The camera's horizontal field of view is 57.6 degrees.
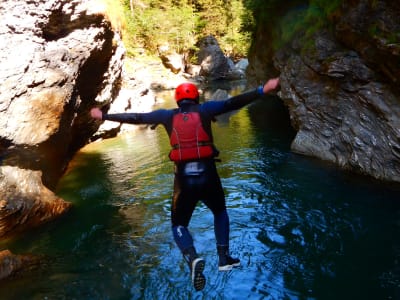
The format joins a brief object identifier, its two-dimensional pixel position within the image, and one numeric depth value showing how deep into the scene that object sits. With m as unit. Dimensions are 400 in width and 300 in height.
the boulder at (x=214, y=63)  44.66
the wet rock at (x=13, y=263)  6.16
